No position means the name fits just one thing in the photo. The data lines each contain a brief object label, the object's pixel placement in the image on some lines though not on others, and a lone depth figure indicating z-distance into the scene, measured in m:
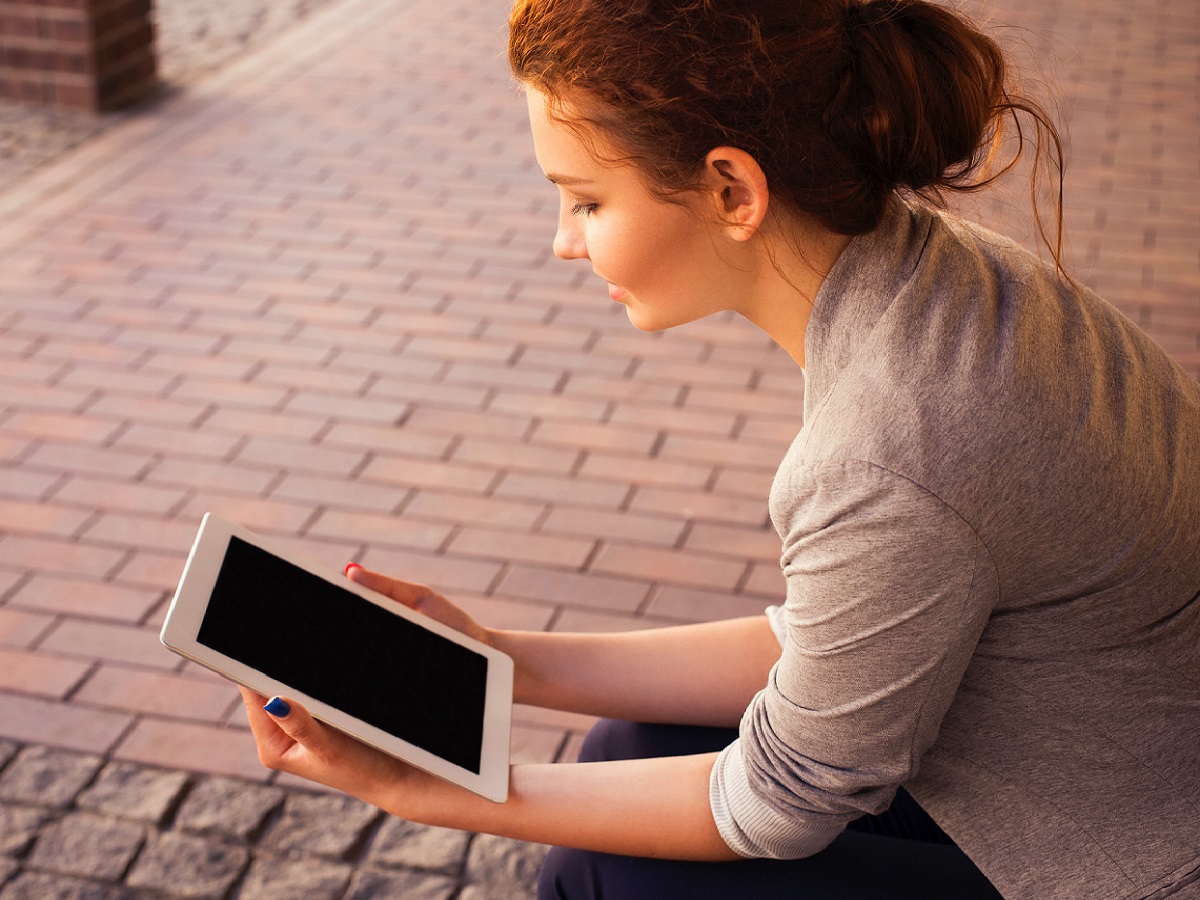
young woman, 1.28
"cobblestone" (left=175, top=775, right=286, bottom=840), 2.42
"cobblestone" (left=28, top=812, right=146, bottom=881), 2.32
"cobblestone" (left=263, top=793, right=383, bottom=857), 2.38
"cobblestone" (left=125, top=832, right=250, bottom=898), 2.29
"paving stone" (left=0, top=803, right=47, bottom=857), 2.36
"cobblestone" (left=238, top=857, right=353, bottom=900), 2.28
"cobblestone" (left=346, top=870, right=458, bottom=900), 2.29
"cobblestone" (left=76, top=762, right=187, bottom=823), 2.45
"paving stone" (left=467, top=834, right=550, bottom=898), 2.34
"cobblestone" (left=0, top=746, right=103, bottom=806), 2.47
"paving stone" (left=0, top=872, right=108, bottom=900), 2.27
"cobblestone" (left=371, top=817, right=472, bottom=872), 2.37
